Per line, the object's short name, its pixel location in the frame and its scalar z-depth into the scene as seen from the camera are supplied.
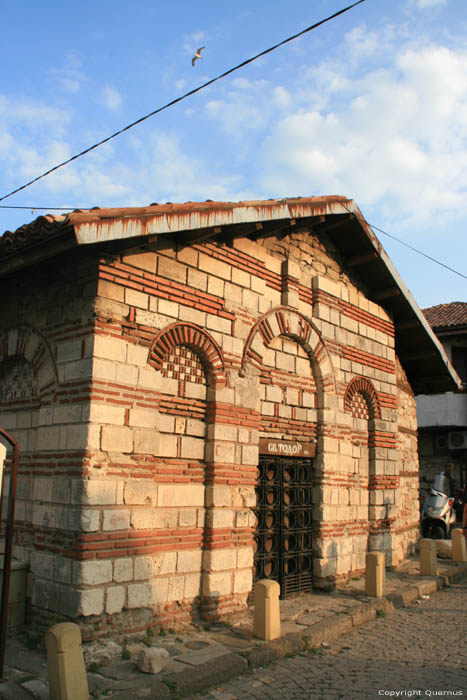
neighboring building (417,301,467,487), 21.05
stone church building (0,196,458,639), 6.10
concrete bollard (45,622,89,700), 4.46
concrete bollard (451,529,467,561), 12.32
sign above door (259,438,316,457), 8.38
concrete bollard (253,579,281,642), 6.38
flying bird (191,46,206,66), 6.39
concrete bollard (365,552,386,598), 8.71
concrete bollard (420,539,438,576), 10.57
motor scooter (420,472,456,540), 14.97
